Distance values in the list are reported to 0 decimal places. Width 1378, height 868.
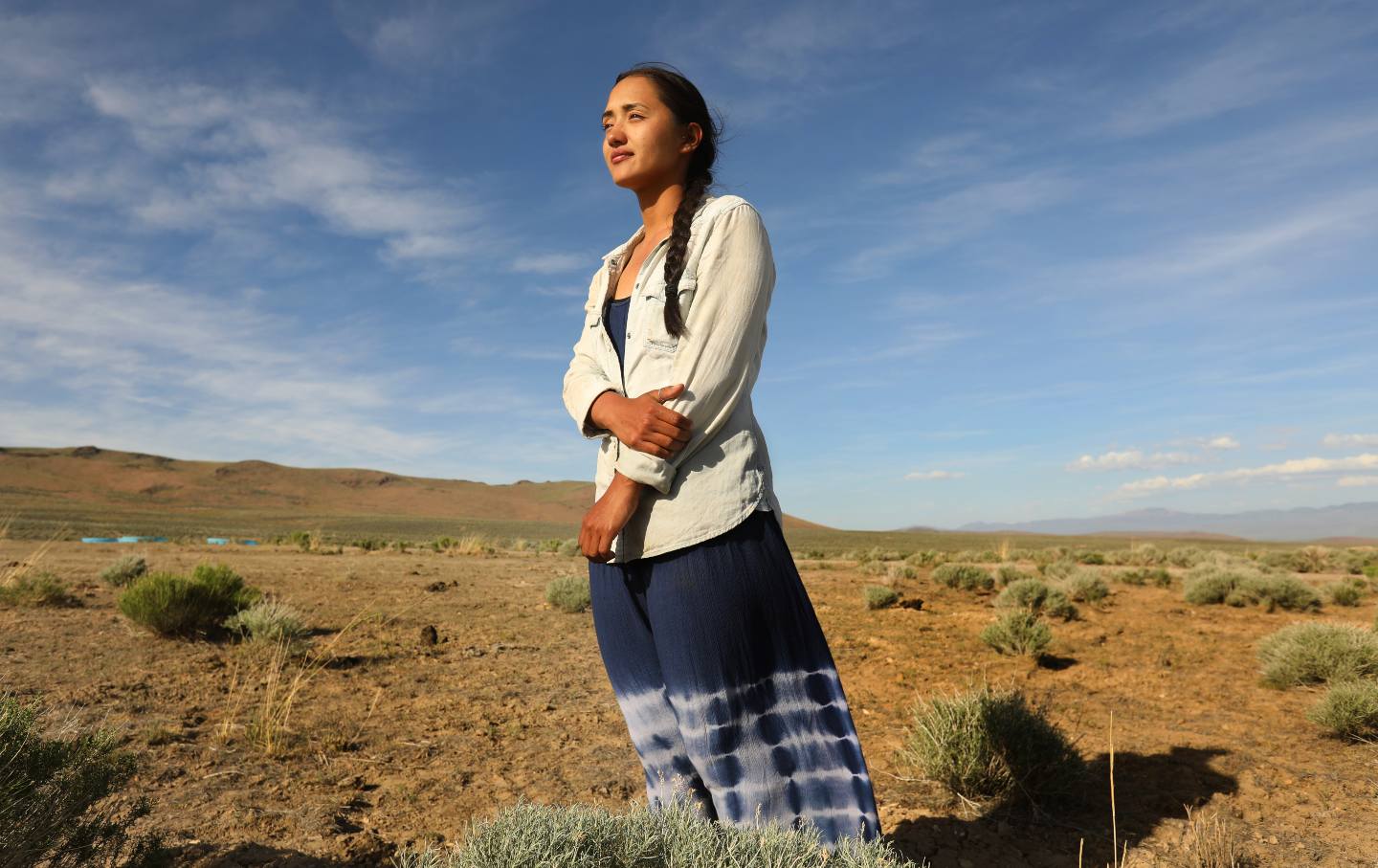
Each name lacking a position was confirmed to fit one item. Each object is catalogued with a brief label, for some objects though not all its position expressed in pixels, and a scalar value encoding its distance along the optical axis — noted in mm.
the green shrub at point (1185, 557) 23891
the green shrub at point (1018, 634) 7867
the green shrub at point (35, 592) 8984
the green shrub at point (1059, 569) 17234
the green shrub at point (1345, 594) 12695
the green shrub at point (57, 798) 2316
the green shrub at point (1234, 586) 12031
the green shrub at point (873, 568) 19072
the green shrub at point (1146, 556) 25203
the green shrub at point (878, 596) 11234
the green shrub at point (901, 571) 16450
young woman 1629
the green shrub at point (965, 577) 14555
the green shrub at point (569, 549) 23166
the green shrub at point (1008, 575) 15859
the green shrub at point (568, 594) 10578
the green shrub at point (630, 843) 1277
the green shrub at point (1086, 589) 12844
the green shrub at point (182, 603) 7496
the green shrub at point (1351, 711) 5191
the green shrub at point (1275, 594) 11906
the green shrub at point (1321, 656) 6398
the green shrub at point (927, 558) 22878
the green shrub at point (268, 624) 7348
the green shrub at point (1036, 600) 10836
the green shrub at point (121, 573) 11289
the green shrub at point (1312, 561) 22781
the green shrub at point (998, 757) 4195
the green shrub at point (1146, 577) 16266
